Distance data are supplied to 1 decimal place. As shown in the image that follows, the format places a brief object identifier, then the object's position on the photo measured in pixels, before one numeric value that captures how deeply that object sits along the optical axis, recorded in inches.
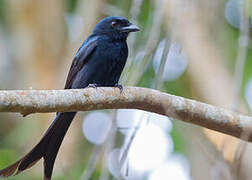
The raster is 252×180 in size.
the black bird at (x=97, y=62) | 286.7
